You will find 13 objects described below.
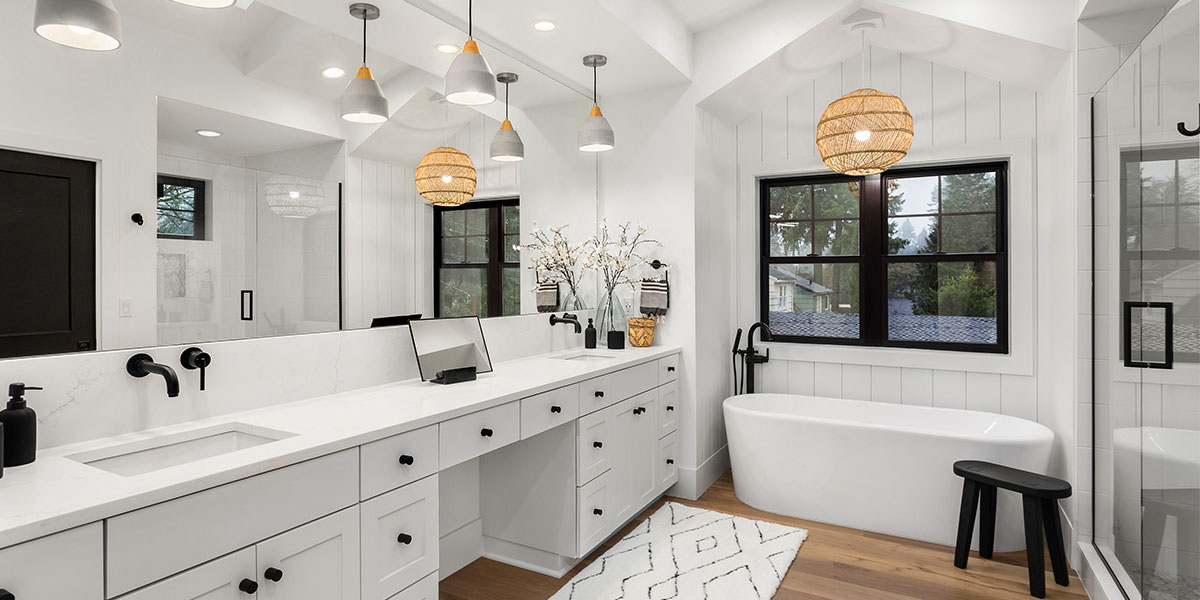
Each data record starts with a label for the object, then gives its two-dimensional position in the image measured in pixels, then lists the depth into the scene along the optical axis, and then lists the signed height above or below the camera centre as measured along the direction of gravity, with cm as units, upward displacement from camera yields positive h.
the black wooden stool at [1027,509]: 256 -92
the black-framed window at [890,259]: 377 +26
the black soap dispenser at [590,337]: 372 -22
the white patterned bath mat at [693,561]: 256 -120
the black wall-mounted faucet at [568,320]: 358 -12
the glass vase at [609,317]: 380 -11
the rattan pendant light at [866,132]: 308 +84
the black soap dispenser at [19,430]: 133 -28
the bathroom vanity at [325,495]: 114 -47
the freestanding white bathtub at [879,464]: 297 -87
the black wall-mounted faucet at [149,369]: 158 -18
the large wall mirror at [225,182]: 149 +36
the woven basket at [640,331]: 372 -19
